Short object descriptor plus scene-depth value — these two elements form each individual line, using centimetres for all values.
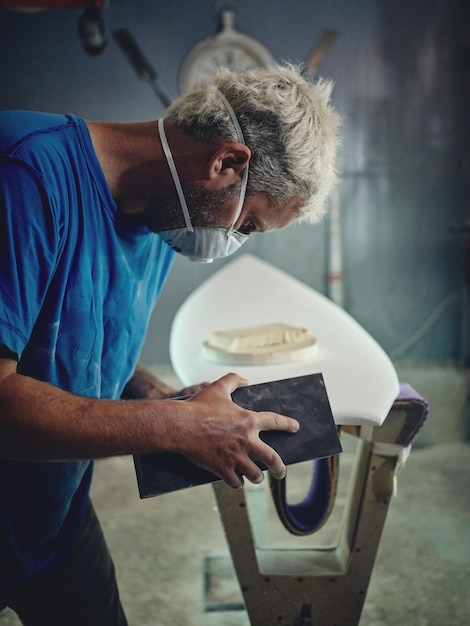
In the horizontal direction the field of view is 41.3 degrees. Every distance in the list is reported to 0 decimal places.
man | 91
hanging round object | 371
